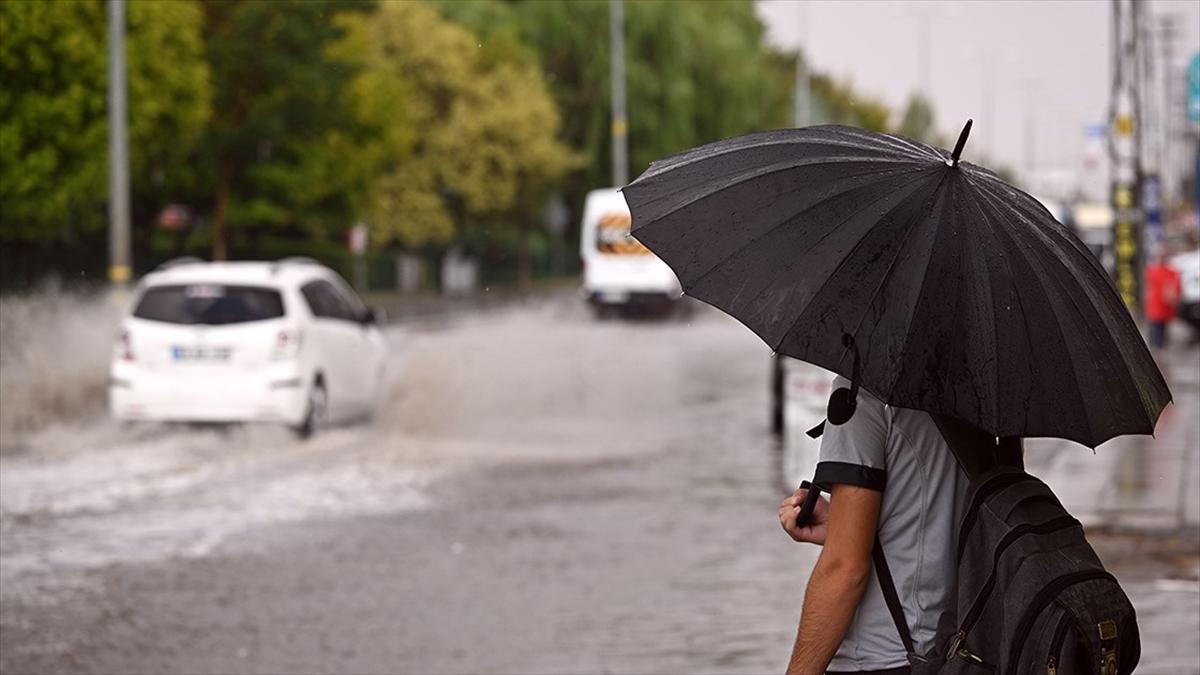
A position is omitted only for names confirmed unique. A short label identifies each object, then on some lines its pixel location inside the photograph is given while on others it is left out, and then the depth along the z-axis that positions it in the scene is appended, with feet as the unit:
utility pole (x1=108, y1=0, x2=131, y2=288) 74.49
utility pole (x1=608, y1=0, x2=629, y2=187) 186.50
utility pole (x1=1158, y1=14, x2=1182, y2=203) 285.64
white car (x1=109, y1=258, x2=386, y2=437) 57.62
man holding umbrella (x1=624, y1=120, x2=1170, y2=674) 12.45
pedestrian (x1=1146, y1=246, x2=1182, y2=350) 95.86
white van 149.48
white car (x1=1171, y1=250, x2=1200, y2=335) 115.03
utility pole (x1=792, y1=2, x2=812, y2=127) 288.71
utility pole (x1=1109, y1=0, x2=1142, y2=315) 89.45
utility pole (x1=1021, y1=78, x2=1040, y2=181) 385.83
